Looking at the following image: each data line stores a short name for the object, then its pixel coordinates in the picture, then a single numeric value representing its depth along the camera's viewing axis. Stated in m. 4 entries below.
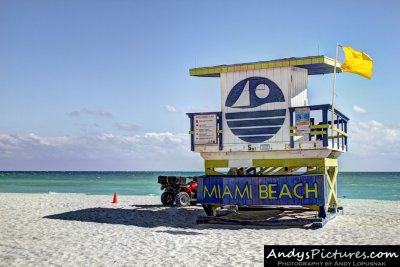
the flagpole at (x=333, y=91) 16.52
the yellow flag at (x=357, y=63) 16.97
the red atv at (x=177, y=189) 24.27
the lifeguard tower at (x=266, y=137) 16.36
